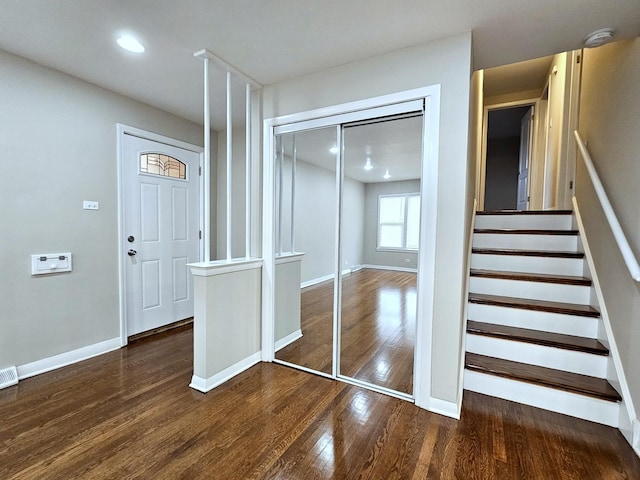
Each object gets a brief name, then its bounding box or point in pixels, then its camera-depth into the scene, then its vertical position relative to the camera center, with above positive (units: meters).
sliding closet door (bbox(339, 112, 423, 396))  2.41 -0.20
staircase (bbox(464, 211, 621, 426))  1.96 -0.76
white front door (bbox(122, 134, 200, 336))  3.04 -0.06
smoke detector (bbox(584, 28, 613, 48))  1.83 +1.25
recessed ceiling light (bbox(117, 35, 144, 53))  2.01 +1.27
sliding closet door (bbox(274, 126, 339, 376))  2.61 -0.19
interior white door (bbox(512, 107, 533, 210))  4.77 +1.21
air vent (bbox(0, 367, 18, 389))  2.18 -1.16
